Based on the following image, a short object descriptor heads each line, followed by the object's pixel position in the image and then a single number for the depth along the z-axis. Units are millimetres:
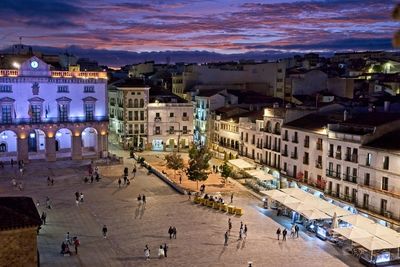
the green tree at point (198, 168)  56200
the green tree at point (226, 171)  57822
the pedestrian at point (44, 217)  42269
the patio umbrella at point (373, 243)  35566
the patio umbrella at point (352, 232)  37219
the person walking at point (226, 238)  39238
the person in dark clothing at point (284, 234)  40281
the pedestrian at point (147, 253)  35531
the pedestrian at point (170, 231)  39969
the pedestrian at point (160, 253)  35809
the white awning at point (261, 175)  56781
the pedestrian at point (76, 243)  36362
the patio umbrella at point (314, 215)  42500
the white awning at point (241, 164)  62375
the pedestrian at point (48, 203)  47419
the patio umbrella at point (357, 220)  39312
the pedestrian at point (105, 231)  39406
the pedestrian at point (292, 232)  41631
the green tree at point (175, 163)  61625
